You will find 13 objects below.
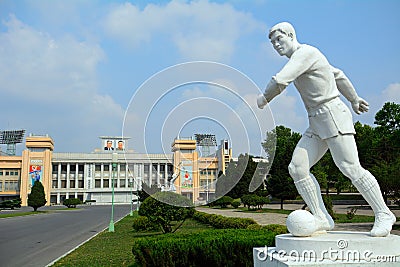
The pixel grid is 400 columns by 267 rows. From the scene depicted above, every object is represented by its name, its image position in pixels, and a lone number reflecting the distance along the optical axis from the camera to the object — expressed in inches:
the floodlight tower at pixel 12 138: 2556.6
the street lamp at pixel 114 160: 723.4
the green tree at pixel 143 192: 783.1
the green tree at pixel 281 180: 1189.7
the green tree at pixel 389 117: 1135.6
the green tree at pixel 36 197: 1475.6
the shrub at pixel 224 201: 1361.7
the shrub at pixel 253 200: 1169.4
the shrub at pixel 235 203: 1350.9
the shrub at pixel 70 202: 1817.2
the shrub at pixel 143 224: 571.5
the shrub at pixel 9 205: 1762.2
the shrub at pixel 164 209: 486.9
